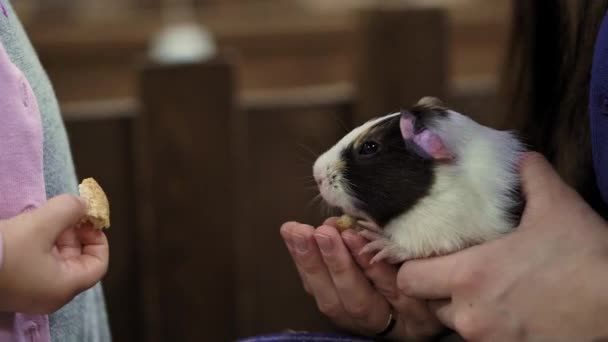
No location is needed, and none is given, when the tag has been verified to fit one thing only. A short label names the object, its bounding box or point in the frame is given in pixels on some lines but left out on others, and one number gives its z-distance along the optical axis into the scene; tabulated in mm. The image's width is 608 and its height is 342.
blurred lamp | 1867
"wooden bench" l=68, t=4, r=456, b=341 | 1260
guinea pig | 933
